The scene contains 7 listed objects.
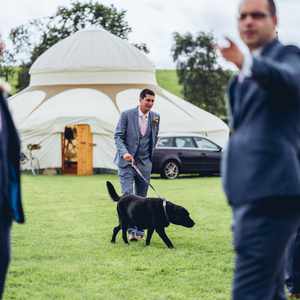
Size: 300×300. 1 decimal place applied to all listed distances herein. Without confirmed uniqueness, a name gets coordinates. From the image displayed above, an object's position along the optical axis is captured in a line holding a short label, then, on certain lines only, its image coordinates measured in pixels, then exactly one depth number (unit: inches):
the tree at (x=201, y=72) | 2397.9
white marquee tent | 1214.9
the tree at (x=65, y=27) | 2026.3
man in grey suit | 413.1
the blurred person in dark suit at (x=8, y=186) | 158.9
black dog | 392.2
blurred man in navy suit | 145.3
